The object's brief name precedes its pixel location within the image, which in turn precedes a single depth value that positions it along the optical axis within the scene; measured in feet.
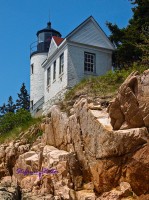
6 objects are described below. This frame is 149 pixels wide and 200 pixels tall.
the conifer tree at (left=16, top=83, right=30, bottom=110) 175.52
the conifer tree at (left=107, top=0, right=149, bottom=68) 72.02
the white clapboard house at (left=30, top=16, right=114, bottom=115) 79.82
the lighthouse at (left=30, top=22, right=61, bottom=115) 95.69
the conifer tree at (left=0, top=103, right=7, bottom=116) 181.57
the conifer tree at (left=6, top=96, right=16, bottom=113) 180.75
